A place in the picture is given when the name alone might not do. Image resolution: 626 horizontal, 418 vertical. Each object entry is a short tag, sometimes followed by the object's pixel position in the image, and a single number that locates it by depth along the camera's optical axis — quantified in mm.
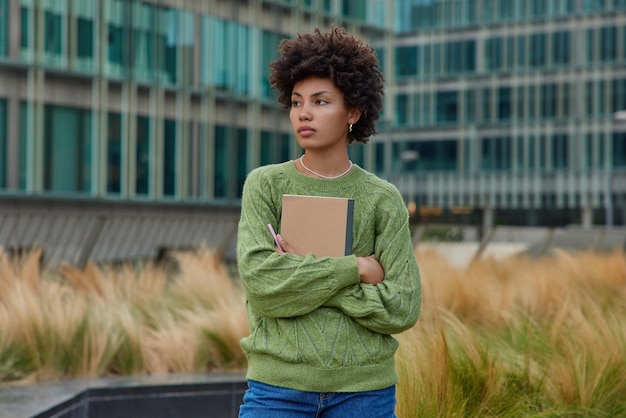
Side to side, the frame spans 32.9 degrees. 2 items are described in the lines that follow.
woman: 2777
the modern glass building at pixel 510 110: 60875
